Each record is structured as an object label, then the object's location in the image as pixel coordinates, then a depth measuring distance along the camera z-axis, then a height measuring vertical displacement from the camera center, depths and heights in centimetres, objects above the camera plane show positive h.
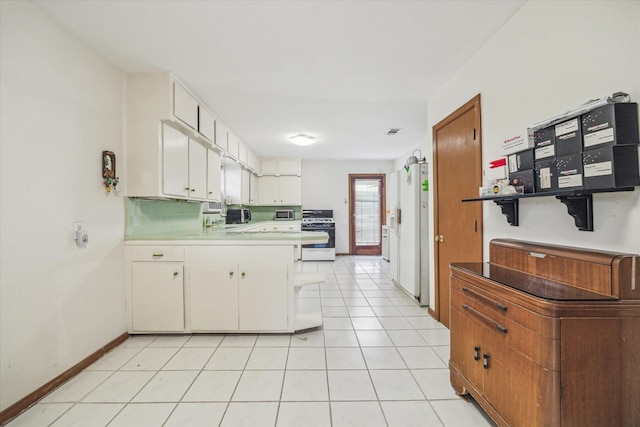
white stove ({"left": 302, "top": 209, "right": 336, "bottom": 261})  600 -34
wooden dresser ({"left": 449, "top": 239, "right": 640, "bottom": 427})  100 -53
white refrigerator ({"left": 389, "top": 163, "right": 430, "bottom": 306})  335 -25
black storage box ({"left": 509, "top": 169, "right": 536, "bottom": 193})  145 +19
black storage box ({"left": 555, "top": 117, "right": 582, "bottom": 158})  119 +35
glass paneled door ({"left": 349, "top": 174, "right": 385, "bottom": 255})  668 +4
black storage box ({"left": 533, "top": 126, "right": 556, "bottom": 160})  132 +36
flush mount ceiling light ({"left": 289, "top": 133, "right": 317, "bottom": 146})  431 +126
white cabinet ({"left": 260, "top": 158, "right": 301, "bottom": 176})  607 +112
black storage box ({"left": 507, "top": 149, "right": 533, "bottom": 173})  148 +30
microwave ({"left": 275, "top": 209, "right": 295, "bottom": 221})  625 +0
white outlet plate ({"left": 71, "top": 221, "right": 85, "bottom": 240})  190 -7
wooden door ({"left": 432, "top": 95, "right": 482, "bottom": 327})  215 +19
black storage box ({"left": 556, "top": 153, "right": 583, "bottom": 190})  118 +18
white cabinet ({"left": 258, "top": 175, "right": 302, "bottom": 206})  610 +58
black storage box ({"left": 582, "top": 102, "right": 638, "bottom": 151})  105 +35
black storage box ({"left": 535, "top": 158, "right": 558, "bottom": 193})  131 +19
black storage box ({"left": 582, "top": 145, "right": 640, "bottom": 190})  104 +18
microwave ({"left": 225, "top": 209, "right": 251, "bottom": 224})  484 -1
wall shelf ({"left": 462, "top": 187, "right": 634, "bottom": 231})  121 +3
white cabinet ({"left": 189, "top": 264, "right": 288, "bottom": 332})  245 -77
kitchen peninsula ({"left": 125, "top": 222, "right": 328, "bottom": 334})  243 -62
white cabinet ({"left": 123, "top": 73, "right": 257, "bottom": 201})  239 +79
